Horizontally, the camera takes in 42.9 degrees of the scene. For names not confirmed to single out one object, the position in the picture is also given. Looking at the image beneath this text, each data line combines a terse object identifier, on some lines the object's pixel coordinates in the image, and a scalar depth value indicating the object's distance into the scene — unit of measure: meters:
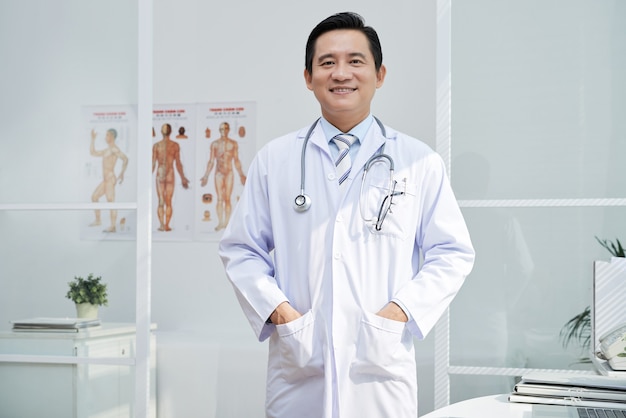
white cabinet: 3.49
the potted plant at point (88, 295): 3.51
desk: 1.71
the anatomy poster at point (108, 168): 3.49
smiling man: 2.07
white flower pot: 3.52
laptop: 1.64
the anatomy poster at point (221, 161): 5.46
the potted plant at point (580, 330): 3.09
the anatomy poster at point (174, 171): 5.55
